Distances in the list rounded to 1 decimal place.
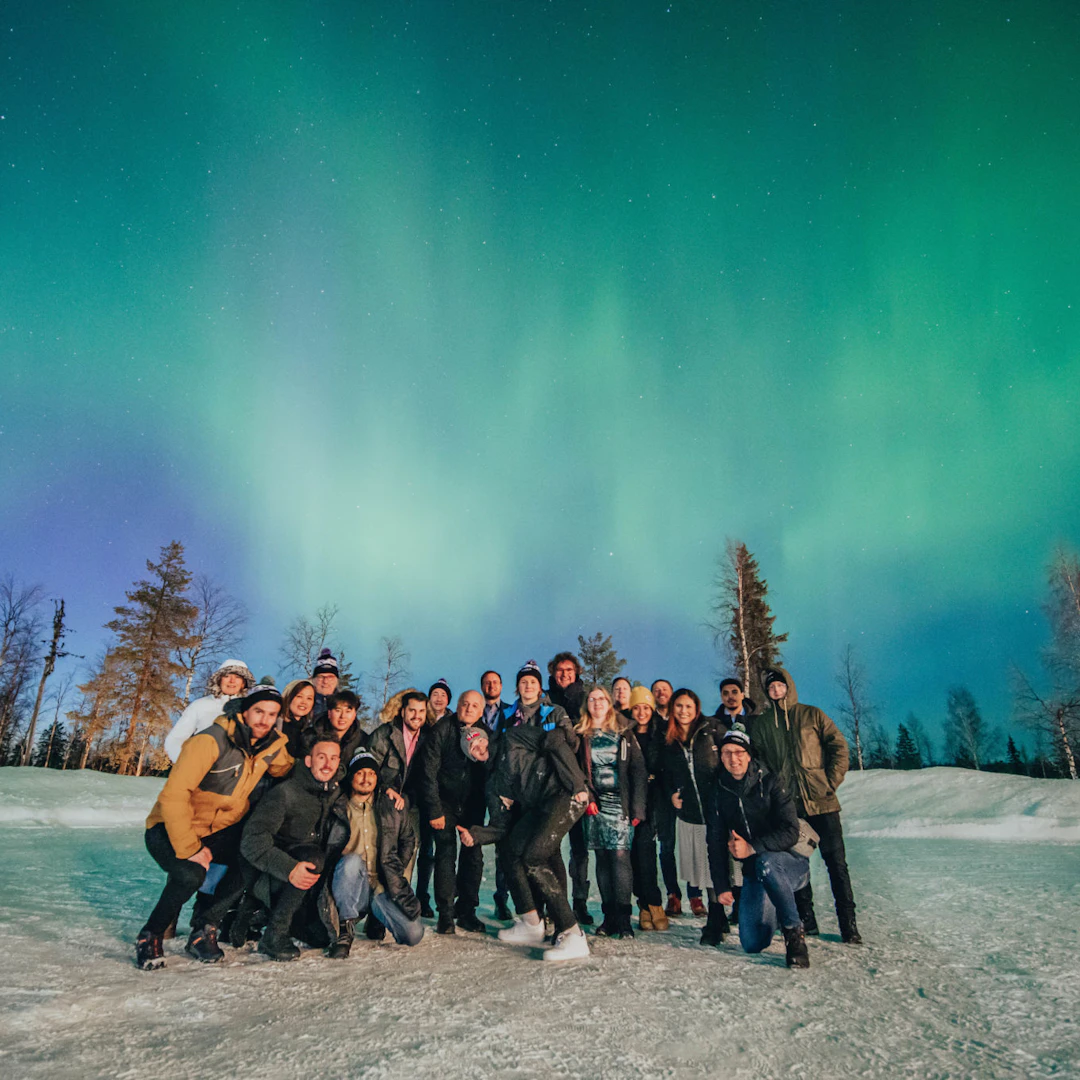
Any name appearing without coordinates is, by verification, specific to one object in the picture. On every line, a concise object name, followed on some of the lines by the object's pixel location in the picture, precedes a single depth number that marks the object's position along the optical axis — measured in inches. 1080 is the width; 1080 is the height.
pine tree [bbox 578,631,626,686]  1346.0
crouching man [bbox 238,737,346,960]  168.2
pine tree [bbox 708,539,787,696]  943.7
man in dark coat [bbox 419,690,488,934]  206.4
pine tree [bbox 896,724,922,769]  2445.9
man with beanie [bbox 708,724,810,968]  168.4
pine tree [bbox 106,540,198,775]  981.2
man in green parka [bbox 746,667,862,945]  191.0
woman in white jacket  180.9
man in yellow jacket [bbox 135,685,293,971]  163.0
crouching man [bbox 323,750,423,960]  177.3
